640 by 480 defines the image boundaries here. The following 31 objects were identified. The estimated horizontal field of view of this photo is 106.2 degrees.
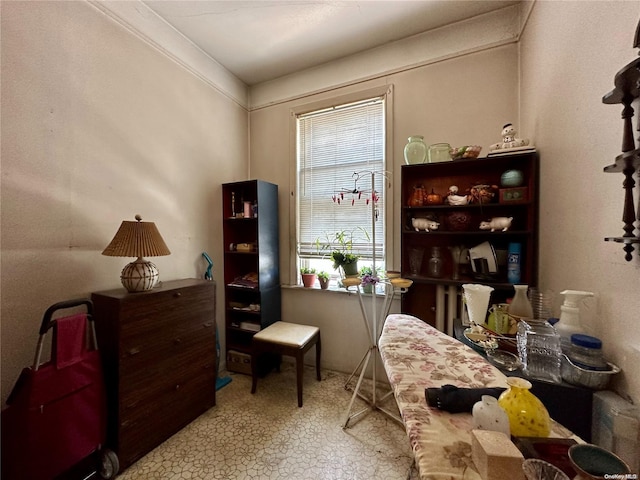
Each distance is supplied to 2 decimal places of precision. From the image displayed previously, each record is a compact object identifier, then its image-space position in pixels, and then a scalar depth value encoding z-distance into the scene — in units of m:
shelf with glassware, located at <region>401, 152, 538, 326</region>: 1.69
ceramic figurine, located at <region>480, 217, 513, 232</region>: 1.71
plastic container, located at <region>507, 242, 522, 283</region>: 1.69
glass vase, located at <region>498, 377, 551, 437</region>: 0.61
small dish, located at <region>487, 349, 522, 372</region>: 1.04
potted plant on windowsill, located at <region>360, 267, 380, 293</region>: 1.91
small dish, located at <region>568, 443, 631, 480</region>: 0.48
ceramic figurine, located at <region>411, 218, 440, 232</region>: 1.94
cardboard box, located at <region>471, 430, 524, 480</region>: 0.48
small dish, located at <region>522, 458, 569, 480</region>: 0.48
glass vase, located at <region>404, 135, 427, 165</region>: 2.02
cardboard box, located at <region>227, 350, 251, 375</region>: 2.54
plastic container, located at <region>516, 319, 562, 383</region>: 0.95
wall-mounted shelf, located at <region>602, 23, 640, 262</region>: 0.75
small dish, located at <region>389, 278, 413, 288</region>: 1.71
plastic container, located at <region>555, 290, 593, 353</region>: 0.96
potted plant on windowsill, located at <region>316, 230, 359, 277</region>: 2.28
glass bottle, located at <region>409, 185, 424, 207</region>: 2.01
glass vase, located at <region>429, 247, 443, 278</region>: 2.03
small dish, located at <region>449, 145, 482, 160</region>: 1.77
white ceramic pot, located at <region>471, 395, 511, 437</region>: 0.61
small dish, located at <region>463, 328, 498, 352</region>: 1.15
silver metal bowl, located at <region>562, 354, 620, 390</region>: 0.84
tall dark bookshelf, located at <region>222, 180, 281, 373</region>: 2.53
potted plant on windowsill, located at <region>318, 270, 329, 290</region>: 2.55
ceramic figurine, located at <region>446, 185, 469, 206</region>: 1.84
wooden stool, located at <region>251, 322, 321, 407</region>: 2.08
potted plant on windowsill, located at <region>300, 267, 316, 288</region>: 2.61
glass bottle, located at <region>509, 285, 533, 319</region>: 1.31
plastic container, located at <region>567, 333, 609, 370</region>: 0.86
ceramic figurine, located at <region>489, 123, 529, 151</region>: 1.65
